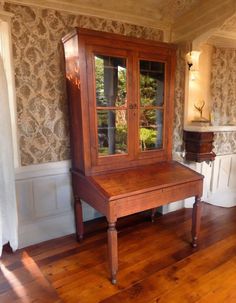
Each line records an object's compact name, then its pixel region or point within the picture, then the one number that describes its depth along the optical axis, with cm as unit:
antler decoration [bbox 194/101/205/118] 295
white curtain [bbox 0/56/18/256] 194
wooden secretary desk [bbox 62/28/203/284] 183
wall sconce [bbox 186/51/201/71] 258
